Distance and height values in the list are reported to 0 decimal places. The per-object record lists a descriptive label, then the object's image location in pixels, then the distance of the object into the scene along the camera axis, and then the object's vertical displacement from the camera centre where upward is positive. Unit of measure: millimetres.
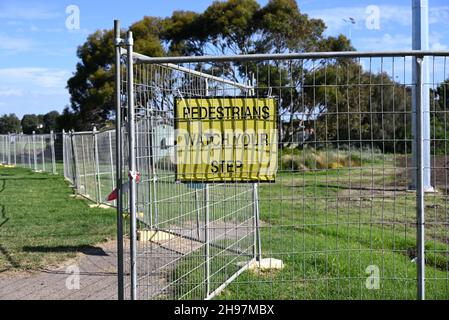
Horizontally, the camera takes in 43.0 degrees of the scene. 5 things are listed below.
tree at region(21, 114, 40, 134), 81006 +3786
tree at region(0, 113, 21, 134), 80975 +3658
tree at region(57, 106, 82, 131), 46156 +2270
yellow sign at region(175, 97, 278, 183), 4801 +32
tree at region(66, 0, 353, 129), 35000 +7217
